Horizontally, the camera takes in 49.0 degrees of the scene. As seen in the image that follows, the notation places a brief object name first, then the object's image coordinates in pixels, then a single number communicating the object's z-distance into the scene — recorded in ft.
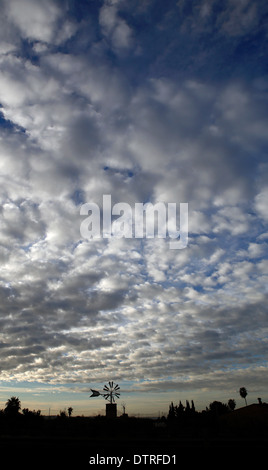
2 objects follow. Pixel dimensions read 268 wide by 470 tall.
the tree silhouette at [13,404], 291.58
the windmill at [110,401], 119.24
